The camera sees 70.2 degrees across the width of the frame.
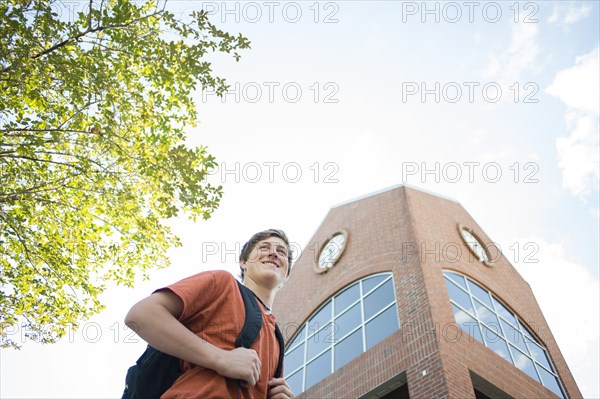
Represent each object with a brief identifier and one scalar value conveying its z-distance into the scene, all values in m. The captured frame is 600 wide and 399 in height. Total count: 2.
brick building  8.80
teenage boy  1.45
